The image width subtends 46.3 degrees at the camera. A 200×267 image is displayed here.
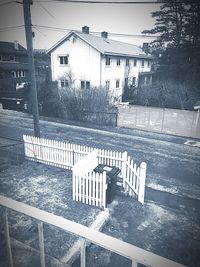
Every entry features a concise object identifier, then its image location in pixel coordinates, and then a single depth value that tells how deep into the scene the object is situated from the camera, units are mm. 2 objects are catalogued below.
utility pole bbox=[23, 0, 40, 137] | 11258
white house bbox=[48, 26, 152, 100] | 28062
